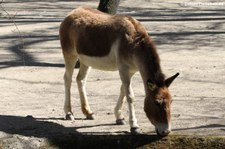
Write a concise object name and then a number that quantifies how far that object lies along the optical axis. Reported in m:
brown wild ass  8.86
